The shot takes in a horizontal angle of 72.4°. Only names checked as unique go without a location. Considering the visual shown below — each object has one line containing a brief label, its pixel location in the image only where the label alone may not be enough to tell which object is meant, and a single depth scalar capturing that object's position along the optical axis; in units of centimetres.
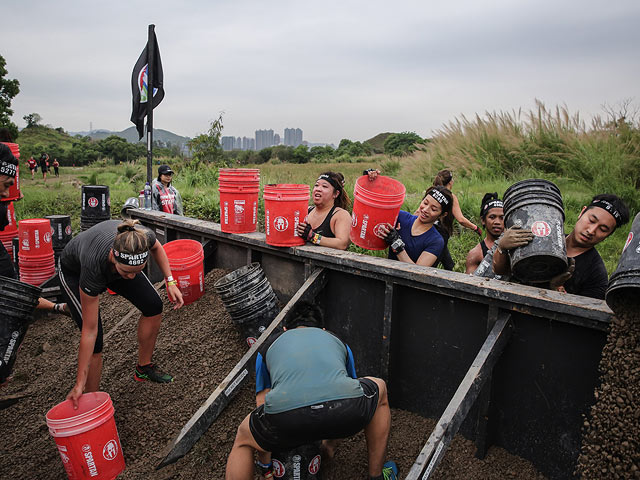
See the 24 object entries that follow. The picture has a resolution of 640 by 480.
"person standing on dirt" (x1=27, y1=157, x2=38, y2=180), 2615
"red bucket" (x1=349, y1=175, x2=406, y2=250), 341
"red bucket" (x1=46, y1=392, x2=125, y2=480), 290
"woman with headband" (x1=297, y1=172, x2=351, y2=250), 401
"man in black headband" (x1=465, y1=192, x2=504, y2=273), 371
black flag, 657
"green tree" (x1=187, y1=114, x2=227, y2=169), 1358
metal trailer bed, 252
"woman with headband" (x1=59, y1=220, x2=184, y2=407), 309
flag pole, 639
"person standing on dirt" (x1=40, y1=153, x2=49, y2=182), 2534
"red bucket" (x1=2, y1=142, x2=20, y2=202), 597
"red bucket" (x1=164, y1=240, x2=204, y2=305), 463
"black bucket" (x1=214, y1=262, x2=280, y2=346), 389
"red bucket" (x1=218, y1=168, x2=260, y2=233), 429
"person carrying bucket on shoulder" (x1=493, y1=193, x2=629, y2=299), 270
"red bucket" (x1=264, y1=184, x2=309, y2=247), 383
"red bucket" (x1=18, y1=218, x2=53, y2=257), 653
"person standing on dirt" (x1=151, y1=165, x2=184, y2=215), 718
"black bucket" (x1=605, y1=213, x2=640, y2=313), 199
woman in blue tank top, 364
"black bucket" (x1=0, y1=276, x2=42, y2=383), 371
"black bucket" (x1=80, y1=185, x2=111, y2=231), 720
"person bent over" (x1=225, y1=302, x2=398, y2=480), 229
